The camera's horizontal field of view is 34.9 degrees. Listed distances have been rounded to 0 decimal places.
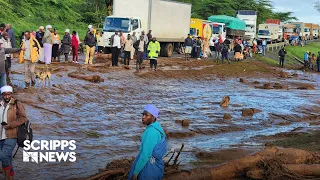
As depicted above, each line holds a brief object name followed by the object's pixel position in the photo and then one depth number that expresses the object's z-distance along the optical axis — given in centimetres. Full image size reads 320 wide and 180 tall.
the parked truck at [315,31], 8512
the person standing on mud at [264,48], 4442
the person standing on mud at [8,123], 723
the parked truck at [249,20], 5493
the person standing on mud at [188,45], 3181
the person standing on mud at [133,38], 2578
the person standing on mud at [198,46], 3422
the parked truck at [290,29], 6909
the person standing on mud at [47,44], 1950
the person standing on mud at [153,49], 2361
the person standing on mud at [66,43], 2288
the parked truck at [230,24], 4872
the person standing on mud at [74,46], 2289
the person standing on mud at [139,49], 2367
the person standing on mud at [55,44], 2245
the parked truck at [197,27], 4216
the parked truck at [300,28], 7440
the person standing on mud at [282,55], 3662
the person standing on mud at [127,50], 2449
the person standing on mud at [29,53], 1530
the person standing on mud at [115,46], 2367
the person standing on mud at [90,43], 2233
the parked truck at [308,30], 7828
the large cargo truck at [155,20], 2783
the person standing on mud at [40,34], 2141
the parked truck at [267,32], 5609
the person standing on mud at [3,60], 1217
